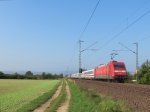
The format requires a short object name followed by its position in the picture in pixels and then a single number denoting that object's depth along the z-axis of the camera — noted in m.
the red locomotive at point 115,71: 25.75
